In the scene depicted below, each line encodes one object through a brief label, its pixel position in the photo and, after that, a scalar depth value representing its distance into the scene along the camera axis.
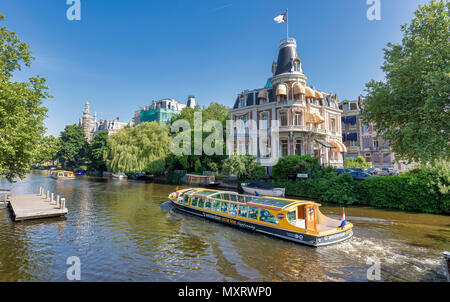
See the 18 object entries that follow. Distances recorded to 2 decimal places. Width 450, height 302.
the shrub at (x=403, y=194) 21.55
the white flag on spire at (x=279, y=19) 36.38
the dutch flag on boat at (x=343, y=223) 14.28
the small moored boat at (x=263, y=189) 29.91
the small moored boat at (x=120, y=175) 61.28
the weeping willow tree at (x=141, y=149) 51.00
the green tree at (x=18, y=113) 13.92
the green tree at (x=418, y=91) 16.20
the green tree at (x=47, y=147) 17.60
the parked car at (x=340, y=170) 32.38
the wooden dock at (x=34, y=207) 19.31
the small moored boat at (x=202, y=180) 41.91
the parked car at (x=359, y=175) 29.21
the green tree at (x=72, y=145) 88.88
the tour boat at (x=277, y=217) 14.04
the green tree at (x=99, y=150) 74.00
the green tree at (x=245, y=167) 37.31
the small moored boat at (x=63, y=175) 56.66
